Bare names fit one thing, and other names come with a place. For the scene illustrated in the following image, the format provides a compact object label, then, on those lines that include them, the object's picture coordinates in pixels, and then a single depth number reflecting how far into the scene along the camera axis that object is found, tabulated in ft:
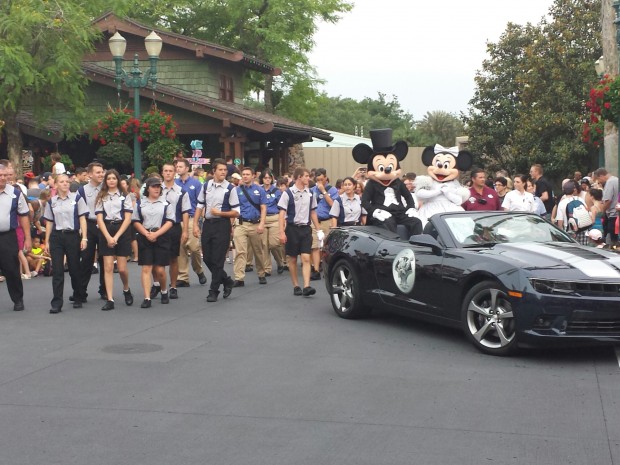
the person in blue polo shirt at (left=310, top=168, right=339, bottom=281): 54.85
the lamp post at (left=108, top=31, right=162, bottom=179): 76.89
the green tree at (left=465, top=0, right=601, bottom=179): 121.19
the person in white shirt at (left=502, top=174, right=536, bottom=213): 50.70
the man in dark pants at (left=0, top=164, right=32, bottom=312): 41.19
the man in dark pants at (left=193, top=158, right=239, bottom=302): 44.19
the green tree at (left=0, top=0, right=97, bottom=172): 97.25
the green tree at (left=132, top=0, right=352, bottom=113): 160.76
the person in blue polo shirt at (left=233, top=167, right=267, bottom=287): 50.57
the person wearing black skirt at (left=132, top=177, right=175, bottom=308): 42.29
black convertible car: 28.53
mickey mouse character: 41.60
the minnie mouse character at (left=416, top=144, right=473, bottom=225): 44.32
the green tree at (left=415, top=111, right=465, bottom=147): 262.06
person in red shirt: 49.98
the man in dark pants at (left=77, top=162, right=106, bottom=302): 42.73
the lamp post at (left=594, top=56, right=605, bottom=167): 80.81
